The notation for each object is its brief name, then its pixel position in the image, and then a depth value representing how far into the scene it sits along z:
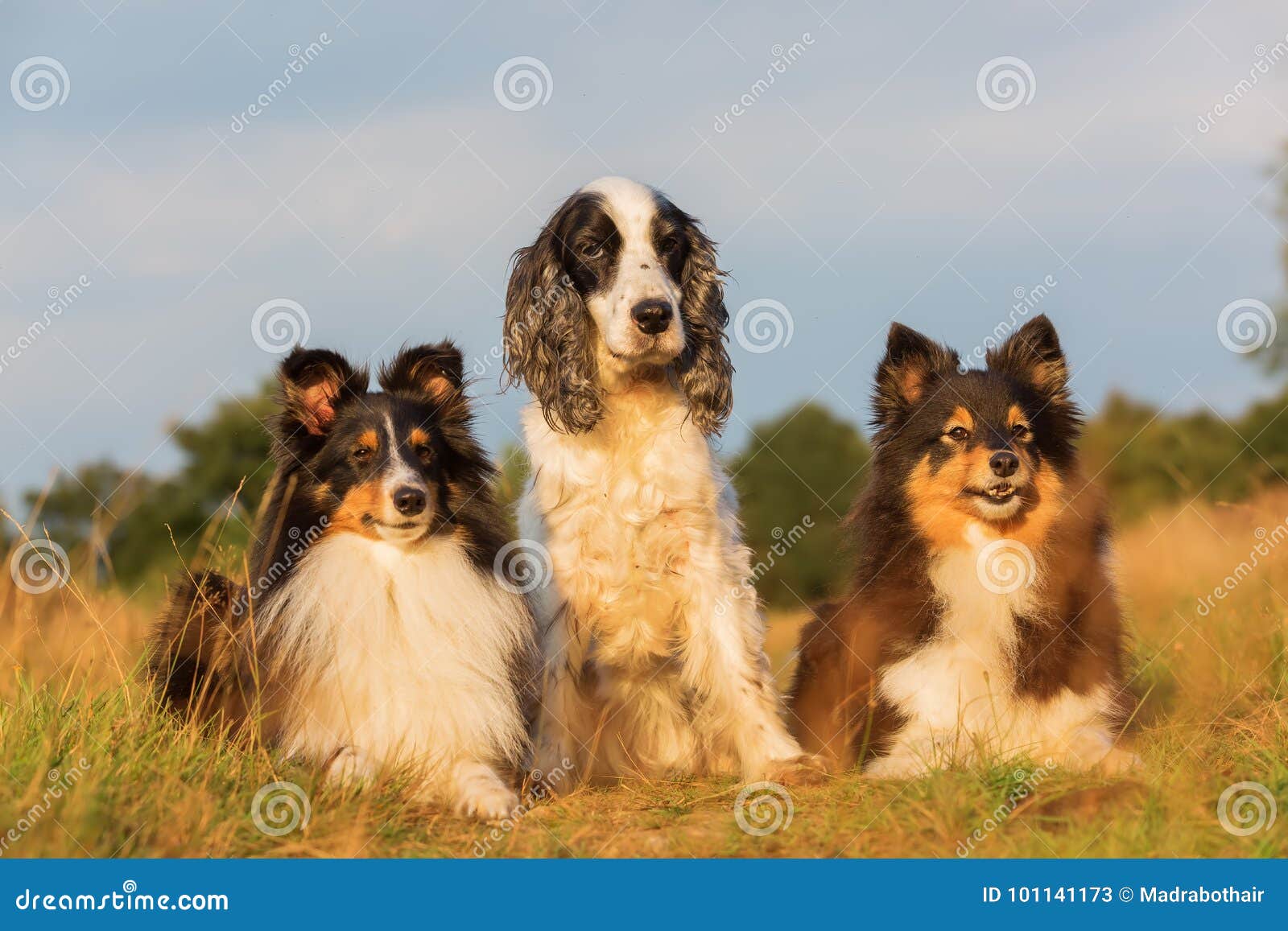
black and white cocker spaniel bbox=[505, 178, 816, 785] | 5.42
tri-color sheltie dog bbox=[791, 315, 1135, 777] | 5.28
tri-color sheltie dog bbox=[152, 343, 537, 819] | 4.97
